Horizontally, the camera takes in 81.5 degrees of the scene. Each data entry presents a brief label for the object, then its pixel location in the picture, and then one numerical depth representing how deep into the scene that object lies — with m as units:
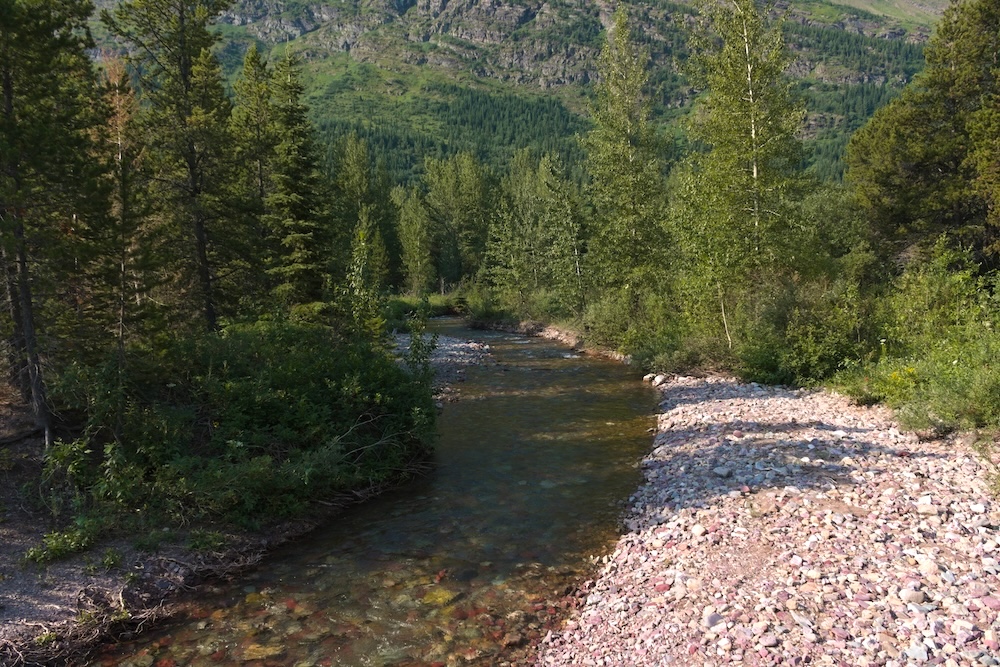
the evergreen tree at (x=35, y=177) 8.73
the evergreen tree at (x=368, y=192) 67.88
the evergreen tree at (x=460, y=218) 74.25
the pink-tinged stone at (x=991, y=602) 5.59
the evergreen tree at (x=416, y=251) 66.62
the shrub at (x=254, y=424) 8.92
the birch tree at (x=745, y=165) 20.17
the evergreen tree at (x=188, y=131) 17.53
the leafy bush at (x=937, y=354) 10.41
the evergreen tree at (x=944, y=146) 25.31
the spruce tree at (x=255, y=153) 19.52
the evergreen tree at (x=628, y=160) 27.44
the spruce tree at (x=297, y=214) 19.81
